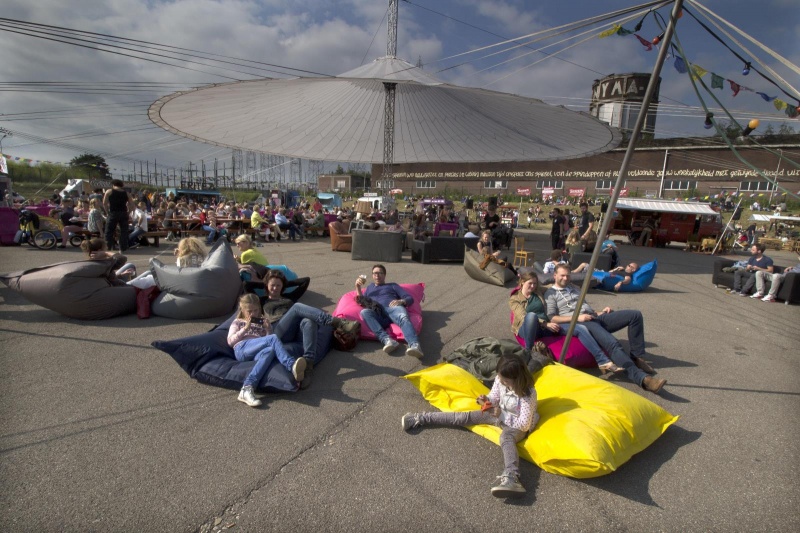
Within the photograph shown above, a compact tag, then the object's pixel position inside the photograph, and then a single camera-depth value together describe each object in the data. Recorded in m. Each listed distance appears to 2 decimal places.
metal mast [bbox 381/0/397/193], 18.58
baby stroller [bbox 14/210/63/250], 11.18
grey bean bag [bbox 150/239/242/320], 5.70
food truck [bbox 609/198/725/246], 22.42
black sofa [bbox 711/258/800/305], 8.54
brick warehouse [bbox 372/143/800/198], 44.81
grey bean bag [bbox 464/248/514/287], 9.23
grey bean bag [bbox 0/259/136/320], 5.26
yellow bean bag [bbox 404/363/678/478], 2.72
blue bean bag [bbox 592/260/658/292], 9.20
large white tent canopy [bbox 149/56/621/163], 15.96
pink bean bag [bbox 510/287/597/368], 4.40
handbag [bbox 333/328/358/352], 4.80
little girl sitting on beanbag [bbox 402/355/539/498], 2.93
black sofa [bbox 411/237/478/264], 11.98
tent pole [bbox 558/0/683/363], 3.06
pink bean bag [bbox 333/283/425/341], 5.18
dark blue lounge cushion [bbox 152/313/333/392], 3.66
